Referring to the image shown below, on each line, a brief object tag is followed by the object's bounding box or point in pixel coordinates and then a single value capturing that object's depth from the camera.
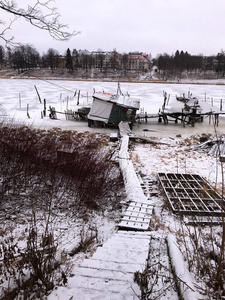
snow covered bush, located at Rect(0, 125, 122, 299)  5.90
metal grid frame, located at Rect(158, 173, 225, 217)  6.76
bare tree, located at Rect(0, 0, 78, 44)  4.09
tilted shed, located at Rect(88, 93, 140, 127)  19.36
